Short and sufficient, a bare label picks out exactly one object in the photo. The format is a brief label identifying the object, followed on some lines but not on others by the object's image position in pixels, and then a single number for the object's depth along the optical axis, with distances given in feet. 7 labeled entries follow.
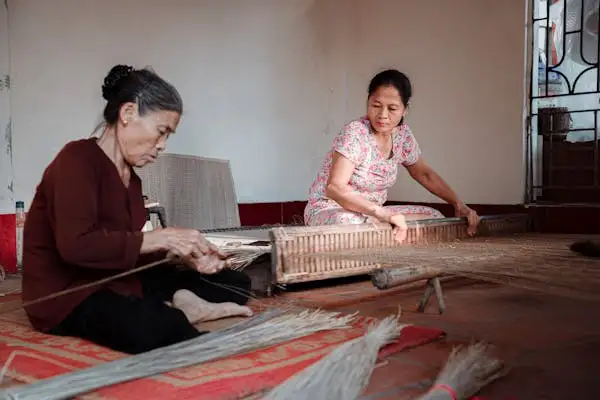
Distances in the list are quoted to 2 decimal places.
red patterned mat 4.86
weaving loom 8.73
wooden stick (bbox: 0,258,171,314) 6.14
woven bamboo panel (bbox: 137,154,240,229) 12.54
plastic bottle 11.82
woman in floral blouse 9.82
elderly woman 5.90
